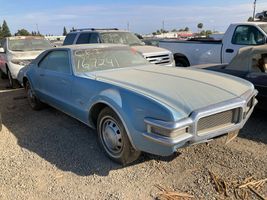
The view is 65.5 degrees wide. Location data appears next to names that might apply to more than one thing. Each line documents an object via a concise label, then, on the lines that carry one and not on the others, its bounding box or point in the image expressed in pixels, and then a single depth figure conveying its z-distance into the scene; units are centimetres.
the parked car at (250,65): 350
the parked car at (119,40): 586
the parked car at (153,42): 896
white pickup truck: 539
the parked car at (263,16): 732
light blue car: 215
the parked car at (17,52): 608
